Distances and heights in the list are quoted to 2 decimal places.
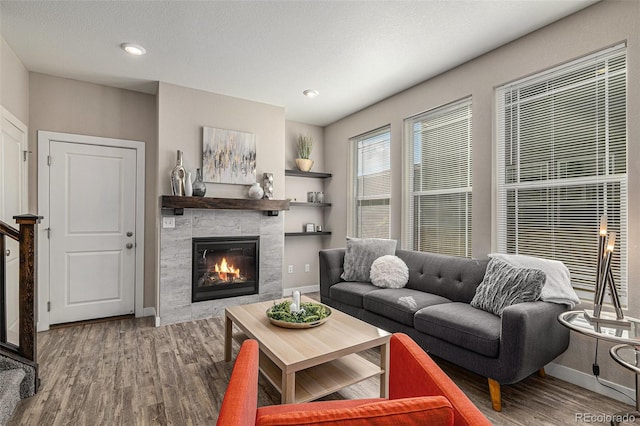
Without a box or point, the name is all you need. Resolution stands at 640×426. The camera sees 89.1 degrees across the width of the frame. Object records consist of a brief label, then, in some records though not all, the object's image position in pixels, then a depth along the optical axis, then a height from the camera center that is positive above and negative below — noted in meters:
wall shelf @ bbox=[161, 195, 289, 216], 3.46 +0.10
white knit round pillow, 3.26 -0.62
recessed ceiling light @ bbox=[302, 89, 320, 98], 3.89 +1.45
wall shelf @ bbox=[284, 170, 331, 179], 4.83 +0.59
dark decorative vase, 3.70 +0.27
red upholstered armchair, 0.70 -0.54
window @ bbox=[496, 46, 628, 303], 2.26 +0.39
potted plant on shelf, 4.92 +0.88
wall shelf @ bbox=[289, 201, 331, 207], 4.87 +0.13
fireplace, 3.81 -0.68
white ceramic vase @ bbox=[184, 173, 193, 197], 3.58 +0.29
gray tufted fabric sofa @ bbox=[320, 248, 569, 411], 1.96 -0.78
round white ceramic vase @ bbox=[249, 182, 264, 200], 4.02 +0.25
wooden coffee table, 1.78 -0.80
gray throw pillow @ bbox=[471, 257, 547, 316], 2.21 -0.53
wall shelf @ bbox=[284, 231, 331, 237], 4.84 -0.33
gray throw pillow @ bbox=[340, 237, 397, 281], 3.56 -0.48
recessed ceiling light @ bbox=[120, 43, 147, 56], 2.83 +1.45
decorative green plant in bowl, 2.19 -0.73
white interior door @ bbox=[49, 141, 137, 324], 3.47 -0.21
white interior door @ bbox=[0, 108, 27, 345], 2.72 +0.20
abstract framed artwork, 3.86 +0.69
